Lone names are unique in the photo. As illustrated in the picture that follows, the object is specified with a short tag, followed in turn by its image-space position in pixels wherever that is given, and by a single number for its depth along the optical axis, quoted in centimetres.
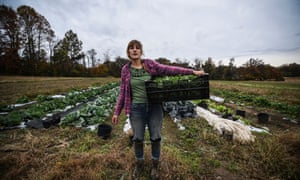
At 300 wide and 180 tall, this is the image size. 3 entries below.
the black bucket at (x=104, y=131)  357
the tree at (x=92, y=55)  5264
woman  188
